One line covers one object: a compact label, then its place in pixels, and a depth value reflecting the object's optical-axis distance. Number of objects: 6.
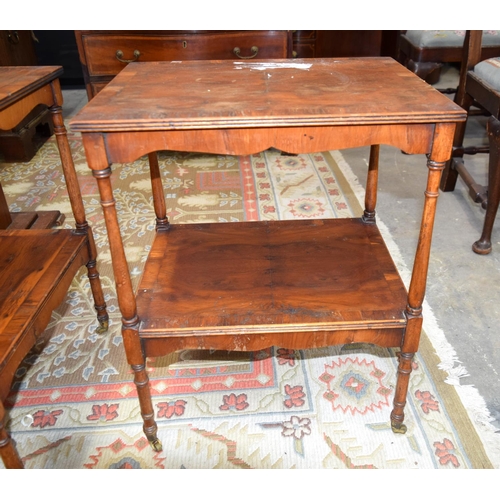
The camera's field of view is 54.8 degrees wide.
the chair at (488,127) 2.17
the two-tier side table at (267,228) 1.07
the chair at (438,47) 2.87
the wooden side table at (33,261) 1.22
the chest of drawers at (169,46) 3.01
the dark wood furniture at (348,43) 3.89
